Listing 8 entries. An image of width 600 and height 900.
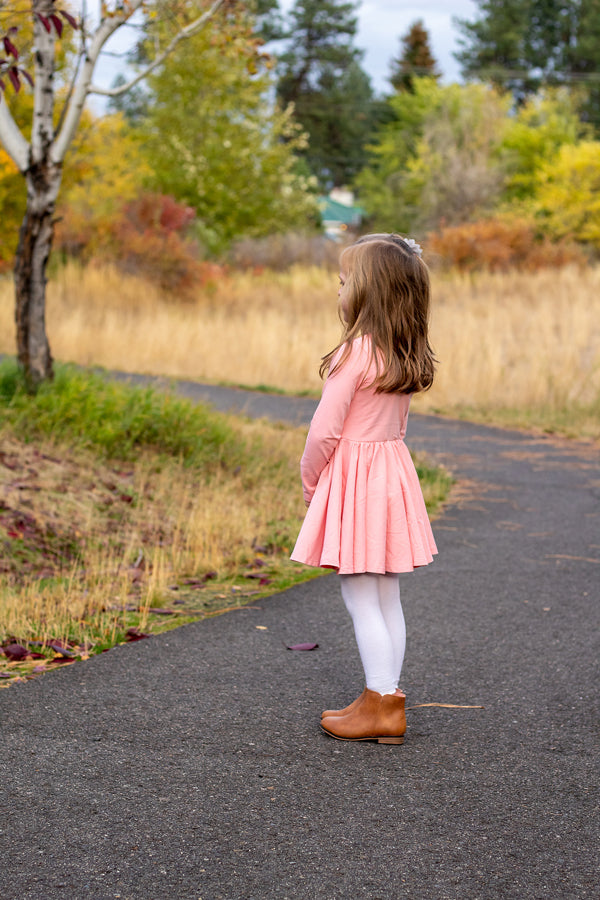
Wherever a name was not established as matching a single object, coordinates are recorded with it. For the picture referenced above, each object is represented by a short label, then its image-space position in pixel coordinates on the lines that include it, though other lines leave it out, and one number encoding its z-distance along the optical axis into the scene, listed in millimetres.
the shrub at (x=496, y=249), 24734
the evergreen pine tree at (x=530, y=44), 55719
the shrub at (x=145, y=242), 22203
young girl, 3400
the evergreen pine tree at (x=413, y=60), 59031
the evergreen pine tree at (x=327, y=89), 63531
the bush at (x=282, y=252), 29409
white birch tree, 7965
